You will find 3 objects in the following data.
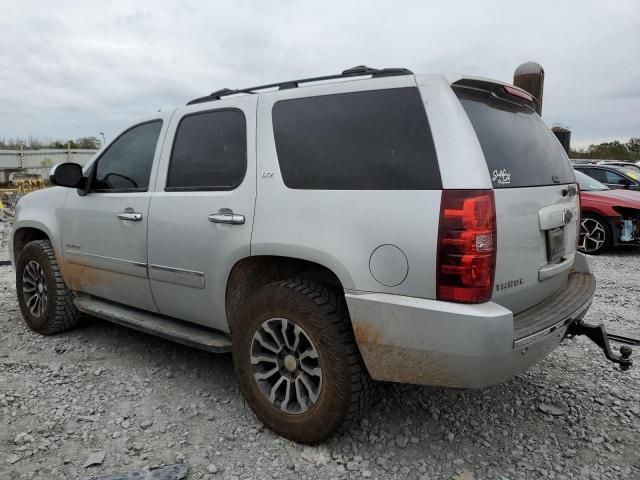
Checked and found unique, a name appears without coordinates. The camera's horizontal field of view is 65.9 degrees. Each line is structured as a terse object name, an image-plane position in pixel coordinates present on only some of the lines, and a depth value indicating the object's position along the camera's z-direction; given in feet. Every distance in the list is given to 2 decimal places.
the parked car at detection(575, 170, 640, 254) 26.27
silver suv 7.09
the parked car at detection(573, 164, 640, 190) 33.27
